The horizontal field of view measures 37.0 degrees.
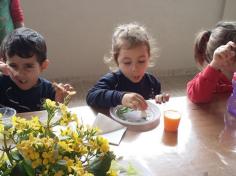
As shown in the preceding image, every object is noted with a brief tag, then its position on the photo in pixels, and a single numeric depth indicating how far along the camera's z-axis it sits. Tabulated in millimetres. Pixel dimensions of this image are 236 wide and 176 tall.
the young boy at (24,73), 1491
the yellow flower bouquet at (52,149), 593
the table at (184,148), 1046
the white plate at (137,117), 1273
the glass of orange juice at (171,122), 1243
